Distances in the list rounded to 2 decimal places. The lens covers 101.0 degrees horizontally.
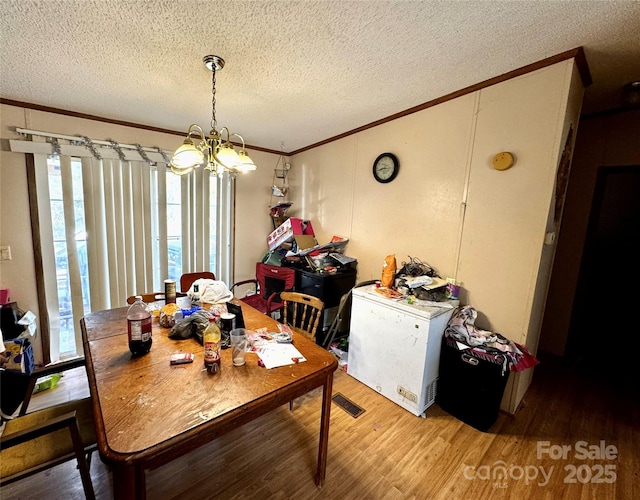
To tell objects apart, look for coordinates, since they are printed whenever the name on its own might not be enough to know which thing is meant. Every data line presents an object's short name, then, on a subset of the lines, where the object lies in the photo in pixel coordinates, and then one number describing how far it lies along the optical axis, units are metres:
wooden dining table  0.83
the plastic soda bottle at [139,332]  1.28
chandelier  1.51
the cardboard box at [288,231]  3.44
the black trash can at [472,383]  1.75
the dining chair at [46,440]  0.95
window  2.42
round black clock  2.58
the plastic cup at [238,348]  1.27
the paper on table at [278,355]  1.31
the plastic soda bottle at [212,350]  1.19
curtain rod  2.24
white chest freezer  1.92
